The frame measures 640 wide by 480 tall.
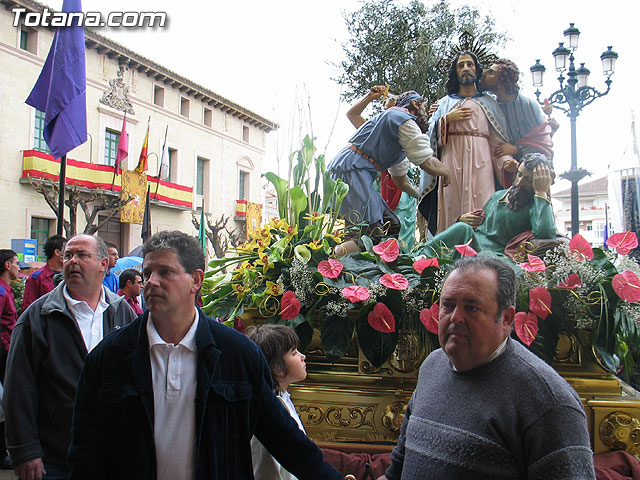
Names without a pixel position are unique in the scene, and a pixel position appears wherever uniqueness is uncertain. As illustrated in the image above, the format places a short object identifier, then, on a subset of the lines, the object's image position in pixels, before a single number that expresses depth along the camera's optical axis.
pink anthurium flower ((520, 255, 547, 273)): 2.65
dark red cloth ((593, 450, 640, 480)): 2.32
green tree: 13.55
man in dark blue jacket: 1.64
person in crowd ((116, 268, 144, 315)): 5.33
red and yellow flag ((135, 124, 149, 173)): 22.53
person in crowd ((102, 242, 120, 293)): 6.15
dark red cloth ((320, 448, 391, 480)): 2.50
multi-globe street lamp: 10.55
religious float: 2.57
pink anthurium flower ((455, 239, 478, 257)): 2.60
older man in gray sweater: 1.33
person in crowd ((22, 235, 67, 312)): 4.86
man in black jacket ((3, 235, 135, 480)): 2.29
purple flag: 5.80
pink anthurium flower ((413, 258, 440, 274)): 2.70
